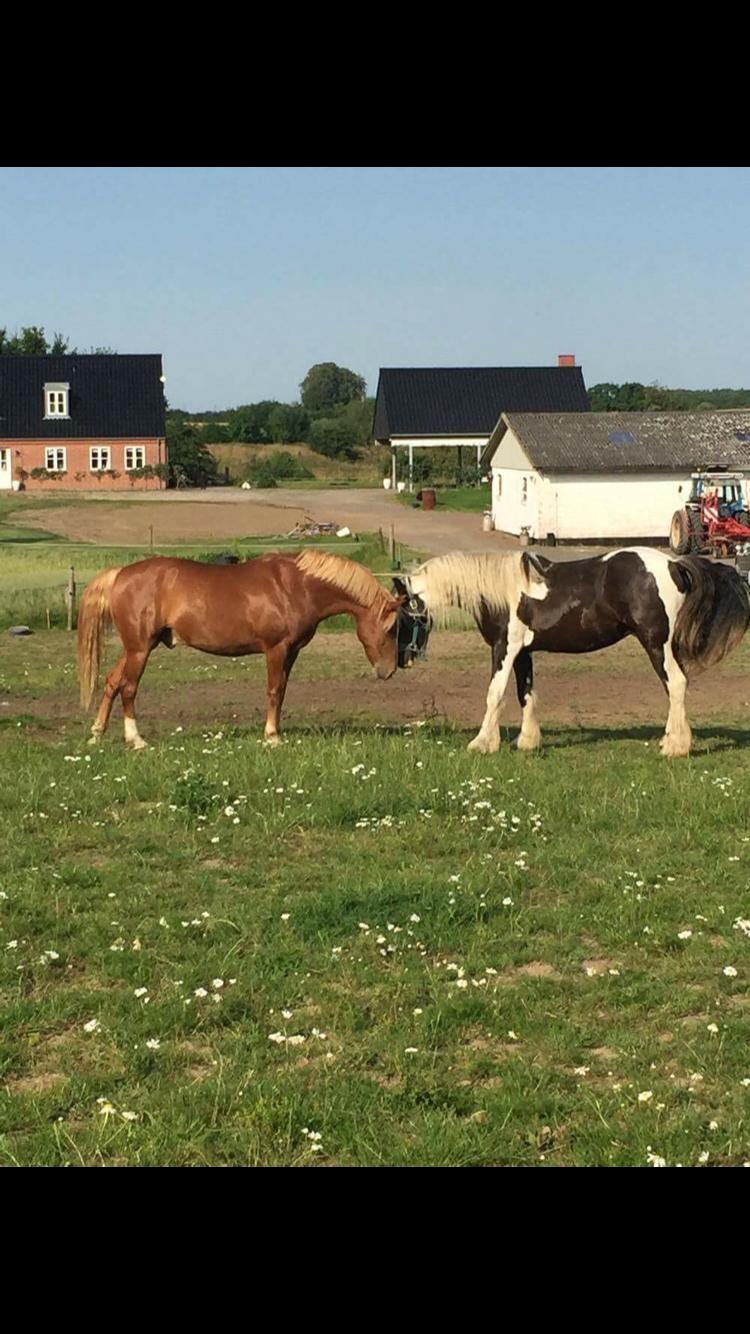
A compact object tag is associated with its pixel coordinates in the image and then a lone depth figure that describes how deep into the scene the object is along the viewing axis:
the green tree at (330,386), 168.00
